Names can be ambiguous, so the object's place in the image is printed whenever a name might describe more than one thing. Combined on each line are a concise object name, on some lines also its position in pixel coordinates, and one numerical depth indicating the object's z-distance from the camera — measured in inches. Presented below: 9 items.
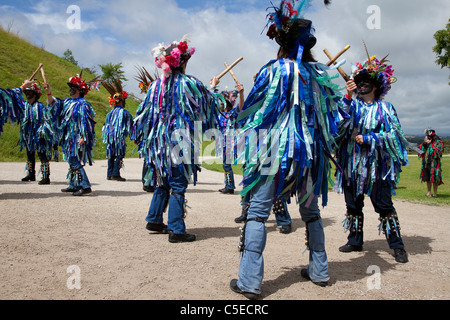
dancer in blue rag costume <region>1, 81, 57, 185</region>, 333.4
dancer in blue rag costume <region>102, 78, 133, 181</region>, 387.2
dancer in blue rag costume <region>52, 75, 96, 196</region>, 276.2
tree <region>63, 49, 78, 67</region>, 1683.6
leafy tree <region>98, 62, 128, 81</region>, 1507.1
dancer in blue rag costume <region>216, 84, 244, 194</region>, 293.0
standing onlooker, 358.6
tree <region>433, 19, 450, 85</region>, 863.0
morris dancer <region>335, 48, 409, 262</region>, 154.7
